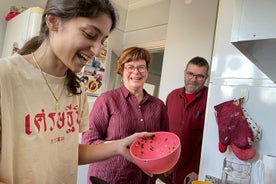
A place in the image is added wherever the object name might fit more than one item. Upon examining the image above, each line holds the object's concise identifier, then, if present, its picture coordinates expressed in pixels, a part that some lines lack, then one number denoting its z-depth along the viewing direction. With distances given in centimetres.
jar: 94
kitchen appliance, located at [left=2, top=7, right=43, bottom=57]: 189
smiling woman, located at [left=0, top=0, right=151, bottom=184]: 65
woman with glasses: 120
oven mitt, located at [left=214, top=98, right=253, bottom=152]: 107
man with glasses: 186
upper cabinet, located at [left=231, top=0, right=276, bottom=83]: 53
